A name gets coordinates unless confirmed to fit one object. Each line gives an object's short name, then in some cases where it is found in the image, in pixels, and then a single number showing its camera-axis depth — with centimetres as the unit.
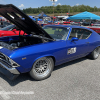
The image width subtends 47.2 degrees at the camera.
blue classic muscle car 260
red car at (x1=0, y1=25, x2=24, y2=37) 645
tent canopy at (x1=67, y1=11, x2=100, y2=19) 1386
